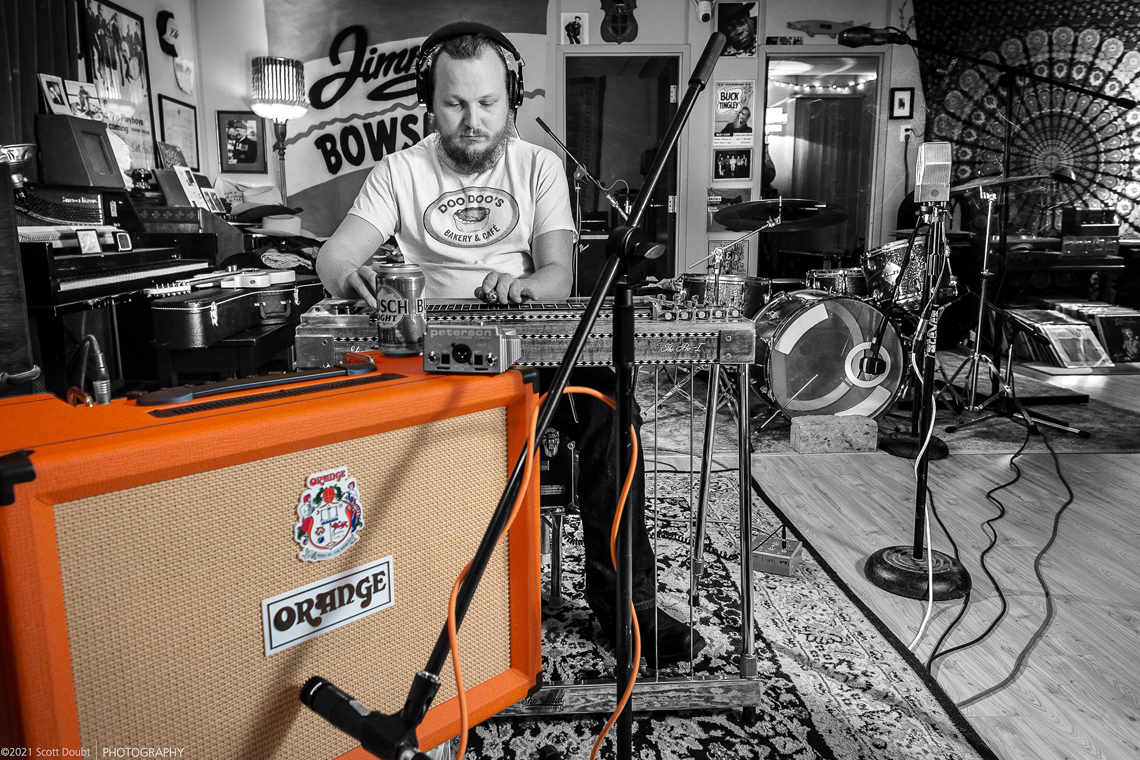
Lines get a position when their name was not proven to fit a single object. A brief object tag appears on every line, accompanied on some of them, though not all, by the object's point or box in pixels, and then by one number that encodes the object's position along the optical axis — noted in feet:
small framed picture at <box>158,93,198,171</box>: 15.51
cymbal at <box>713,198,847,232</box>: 11.82
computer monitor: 11.01
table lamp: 16.83
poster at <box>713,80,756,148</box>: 18.70
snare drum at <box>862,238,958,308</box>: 11.70
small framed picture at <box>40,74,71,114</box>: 11.35
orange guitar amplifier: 2.19
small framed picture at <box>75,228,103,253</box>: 9.84
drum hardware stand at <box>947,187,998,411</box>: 11.08
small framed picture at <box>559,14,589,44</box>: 18.25
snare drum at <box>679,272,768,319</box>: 11.49
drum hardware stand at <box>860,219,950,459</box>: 7.00
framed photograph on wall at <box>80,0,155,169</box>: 12.76
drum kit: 10.93
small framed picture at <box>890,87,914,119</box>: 18.79
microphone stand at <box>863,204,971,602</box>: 6.21
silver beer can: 3.64
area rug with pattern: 4.37
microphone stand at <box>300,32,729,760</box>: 2.40
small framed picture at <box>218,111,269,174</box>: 17.95
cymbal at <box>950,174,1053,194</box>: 9.80
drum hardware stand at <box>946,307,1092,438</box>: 11.10
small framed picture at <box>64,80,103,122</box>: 11.91
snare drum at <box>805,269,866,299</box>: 12.29
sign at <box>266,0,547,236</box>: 18.17
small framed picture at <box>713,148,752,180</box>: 19.03
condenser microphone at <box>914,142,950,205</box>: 6.41
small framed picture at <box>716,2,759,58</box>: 18.29
